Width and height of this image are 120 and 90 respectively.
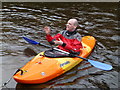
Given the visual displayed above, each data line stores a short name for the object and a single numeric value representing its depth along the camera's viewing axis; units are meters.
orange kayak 4.24
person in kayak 5.18
